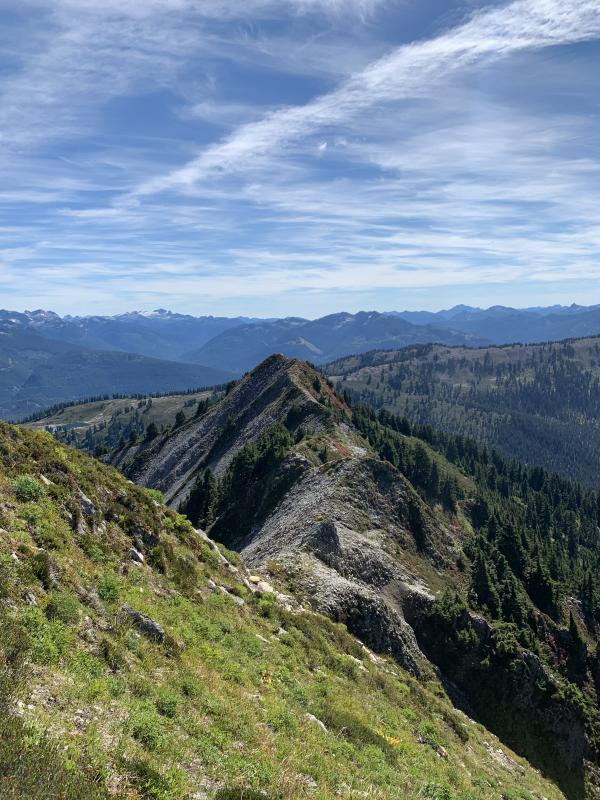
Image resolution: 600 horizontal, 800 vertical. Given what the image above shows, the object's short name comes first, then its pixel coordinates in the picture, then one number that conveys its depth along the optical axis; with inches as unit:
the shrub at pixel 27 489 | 921.5
